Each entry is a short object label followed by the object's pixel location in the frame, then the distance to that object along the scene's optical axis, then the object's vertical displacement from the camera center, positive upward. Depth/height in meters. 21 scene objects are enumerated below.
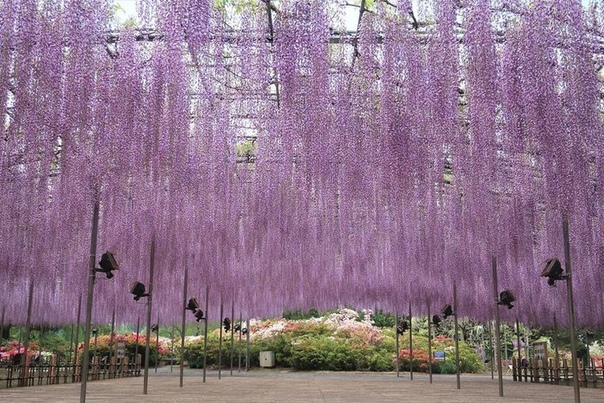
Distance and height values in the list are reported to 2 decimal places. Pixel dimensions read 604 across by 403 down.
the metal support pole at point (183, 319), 10.61 +0.11
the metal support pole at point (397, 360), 16.99 -0.91
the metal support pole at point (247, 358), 21.25 -1.10
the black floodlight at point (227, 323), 18.16 +0.07
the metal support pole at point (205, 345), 12.32 -0.40
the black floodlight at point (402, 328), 17.51 -0.06
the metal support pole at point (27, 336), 11.73 -0.20
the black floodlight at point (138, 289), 9.16 +0.52
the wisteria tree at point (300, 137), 6.27 +2.28
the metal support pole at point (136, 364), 19.18 -1.15
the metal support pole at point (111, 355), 16.69 -0.78
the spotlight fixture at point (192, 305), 11.09 +0.36
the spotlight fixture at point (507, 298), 9.43 +0.41
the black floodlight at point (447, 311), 12.57 +0.29
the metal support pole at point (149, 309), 9.09 +0.23
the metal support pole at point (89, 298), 6.02 +0.26
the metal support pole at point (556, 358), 14.95 -0.78
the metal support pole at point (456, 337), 11.19 -0.19
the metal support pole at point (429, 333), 13.29 -0.15
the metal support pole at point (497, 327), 9.47 -0.01
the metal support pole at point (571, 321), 6.05 +0.05
